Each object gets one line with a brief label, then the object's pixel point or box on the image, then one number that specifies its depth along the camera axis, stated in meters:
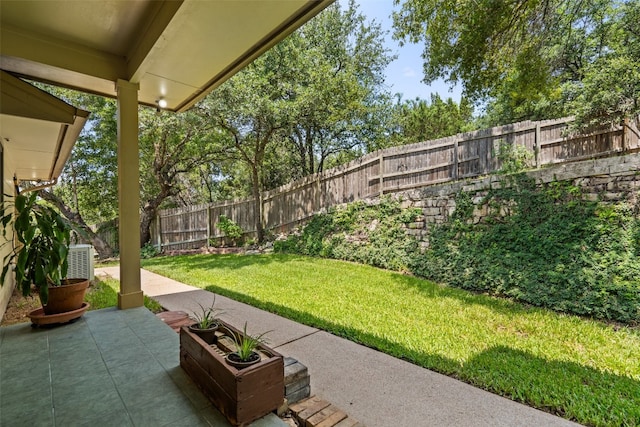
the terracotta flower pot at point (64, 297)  2.72
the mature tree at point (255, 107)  7.50
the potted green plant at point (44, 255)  2.41
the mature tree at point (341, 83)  8.60
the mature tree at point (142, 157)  8.51
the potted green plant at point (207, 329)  1.90
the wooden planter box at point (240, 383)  1.38
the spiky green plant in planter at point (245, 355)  1.47
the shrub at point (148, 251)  9.76
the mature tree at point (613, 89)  4.99
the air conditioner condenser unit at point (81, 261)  4.39
